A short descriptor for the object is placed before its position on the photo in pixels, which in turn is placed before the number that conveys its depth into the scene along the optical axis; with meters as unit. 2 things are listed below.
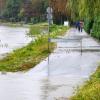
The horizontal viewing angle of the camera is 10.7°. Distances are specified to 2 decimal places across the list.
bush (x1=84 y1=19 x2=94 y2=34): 51.63
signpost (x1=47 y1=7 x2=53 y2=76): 30.68
